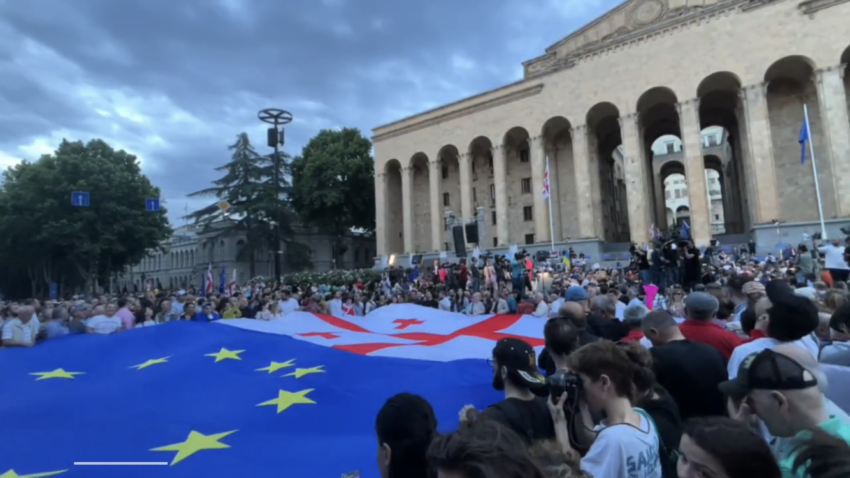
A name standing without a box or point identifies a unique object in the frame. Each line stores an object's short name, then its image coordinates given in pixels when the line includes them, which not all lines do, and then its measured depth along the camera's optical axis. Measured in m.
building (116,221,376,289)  46.88
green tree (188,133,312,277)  42.03
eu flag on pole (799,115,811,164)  23.25
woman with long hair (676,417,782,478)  1.38
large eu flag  4.05
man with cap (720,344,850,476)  1.85
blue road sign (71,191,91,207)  24.84
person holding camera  2.15
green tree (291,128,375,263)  47.62
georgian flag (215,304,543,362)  7.85
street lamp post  16.58
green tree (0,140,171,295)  35.00
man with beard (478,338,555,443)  2.66
